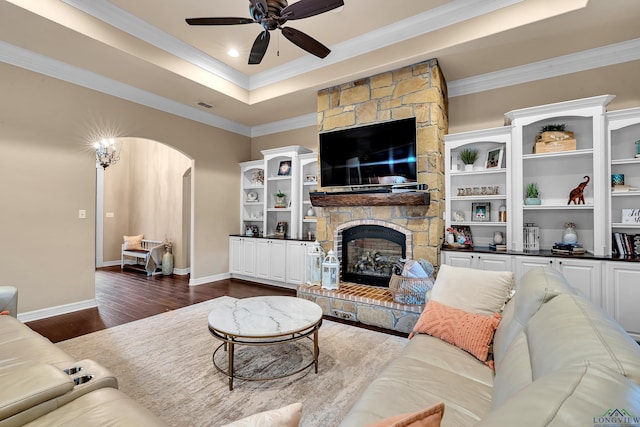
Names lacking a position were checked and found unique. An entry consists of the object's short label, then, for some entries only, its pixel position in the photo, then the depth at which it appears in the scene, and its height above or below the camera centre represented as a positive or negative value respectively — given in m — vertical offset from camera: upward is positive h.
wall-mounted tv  3.73 +0.82
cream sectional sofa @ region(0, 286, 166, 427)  1.15 -0.77
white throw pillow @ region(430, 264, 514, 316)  1.96 -0.50
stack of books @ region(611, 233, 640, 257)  3.05 -0.29
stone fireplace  3.56 +0.10
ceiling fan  2.32 +1.62
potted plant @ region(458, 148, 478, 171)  3.88 +0.76
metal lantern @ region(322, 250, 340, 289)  3.92 -0.72
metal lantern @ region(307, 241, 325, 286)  4.12 -0.67
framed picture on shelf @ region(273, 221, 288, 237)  5.62 -0.21
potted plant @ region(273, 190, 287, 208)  5.68 +0.34
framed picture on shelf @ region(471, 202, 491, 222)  3.87 +0.06
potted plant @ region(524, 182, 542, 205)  3.48 +0.25
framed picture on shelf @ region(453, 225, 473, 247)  3.88 -0.22
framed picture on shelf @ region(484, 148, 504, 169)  3.71 +0.73
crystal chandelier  4.29 +1.06
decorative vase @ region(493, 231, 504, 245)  3.74 -0.27
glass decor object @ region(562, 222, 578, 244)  3.34 -0.19
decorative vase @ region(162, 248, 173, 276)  6.19 -0.97
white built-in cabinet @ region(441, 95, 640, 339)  2.96 +0.25
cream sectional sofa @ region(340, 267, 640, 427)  0.59 -0.41
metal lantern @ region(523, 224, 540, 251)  3.51 -0.25
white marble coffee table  2.10 -0.79
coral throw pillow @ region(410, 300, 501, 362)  1.78 -0.69
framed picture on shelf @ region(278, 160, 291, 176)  5.55 +0.90
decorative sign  3.15 +0.00
